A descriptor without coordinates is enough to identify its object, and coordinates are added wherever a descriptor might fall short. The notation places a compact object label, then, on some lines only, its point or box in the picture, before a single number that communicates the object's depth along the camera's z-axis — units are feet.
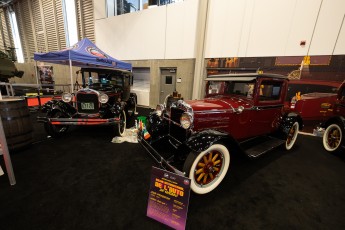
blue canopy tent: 13.42
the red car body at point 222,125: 6.27
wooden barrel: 8.38
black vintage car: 10.60
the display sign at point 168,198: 4.51
